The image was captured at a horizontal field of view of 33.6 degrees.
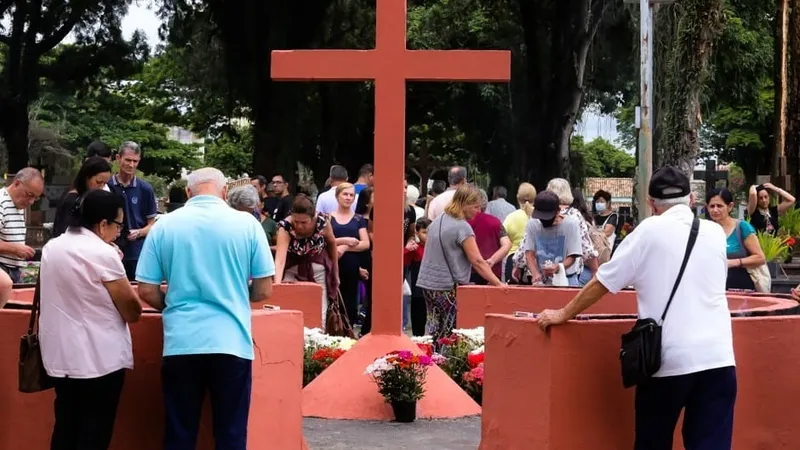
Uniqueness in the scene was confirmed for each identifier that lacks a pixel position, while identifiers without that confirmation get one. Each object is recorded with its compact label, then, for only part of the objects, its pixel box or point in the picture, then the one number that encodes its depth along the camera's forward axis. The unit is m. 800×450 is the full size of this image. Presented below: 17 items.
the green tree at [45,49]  36.94
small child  13.20
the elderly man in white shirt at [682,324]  6.11
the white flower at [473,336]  10.49
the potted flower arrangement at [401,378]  9.07
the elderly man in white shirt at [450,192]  13.62
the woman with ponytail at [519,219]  13.41
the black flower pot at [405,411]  9.23
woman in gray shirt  10.94
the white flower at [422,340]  10.94
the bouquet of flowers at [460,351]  10.45
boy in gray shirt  11.06
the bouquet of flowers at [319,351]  10.36
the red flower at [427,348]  10.23
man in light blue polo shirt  6.25
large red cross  9.52
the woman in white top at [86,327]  6.28
